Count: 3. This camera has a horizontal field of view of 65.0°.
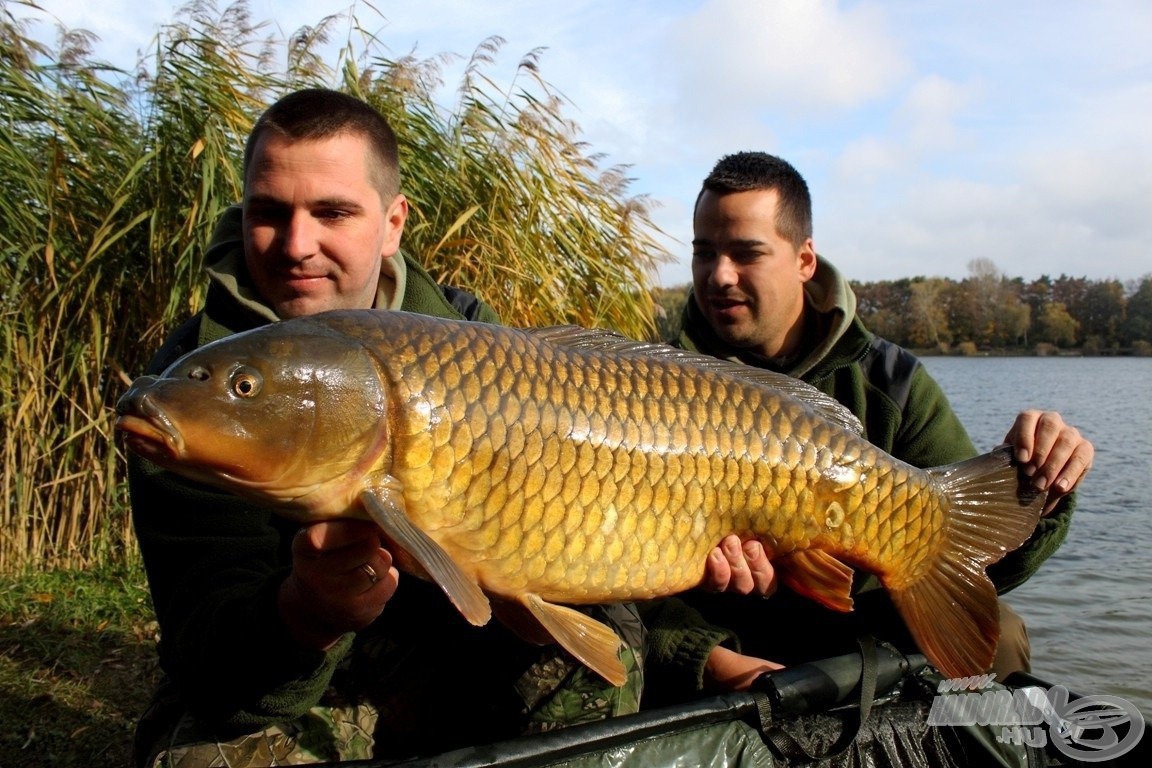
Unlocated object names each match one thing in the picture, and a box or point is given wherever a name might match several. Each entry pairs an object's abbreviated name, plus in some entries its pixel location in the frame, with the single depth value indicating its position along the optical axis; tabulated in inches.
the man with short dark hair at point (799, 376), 71.7
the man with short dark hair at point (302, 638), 54.2
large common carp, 41.7
